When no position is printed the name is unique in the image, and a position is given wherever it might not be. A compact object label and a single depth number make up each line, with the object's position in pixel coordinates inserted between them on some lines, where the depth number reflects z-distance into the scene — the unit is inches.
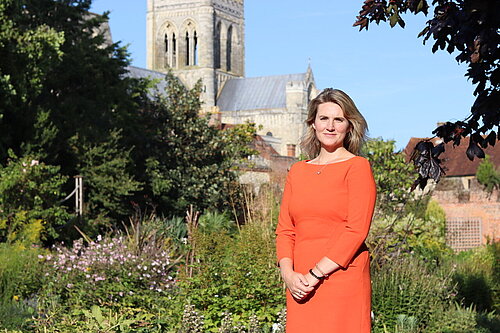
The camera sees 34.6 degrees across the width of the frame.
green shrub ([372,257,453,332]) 334.0
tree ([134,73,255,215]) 1013.2
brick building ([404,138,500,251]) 1048.8
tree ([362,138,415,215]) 786.2
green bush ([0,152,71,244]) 676.7
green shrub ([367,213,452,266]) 426.6
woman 155.5
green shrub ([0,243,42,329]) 328.2
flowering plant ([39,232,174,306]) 358.3
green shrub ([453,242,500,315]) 471.5
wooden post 749.3
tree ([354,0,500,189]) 150.1
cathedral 3720.5
